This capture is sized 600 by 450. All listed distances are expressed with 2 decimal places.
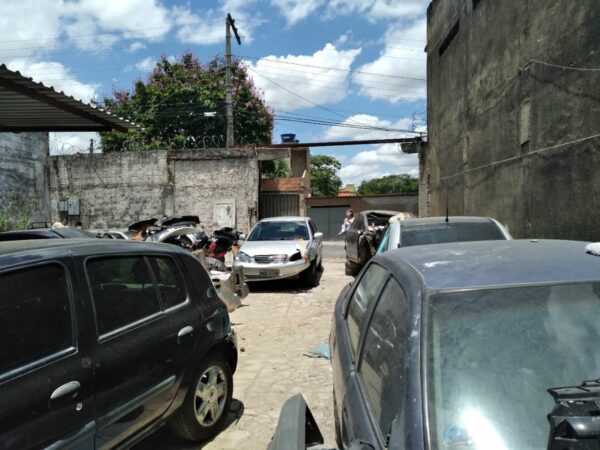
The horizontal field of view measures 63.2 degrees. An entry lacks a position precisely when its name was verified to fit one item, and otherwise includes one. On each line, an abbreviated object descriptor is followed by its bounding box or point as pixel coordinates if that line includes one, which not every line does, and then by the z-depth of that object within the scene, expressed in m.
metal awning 5.74
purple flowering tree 26.25
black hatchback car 2.18
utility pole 21.83
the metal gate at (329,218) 25.59
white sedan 9.91
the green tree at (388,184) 78.65
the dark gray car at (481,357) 1.54
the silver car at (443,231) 5.97
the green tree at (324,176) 53.31
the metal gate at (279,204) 19.94
